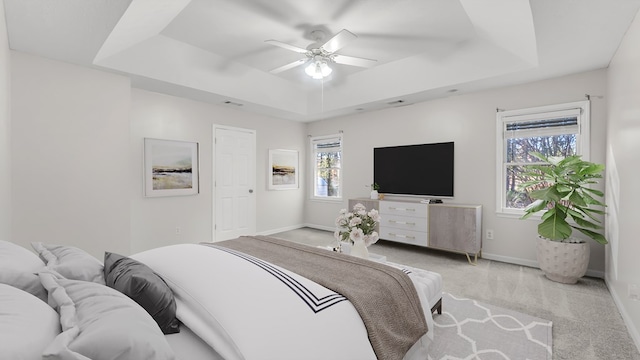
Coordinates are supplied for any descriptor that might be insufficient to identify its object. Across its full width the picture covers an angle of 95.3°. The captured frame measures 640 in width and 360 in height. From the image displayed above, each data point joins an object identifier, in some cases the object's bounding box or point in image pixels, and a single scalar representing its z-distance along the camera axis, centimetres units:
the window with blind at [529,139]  350
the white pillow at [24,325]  63
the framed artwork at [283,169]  575
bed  80
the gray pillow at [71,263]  124
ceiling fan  287
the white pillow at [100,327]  70
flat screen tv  446
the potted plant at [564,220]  304
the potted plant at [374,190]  504
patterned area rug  195
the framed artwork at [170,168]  407
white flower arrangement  260
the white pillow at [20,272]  100
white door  493
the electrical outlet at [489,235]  408
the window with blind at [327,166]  599
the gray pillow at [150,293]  114
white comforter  105
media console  389
